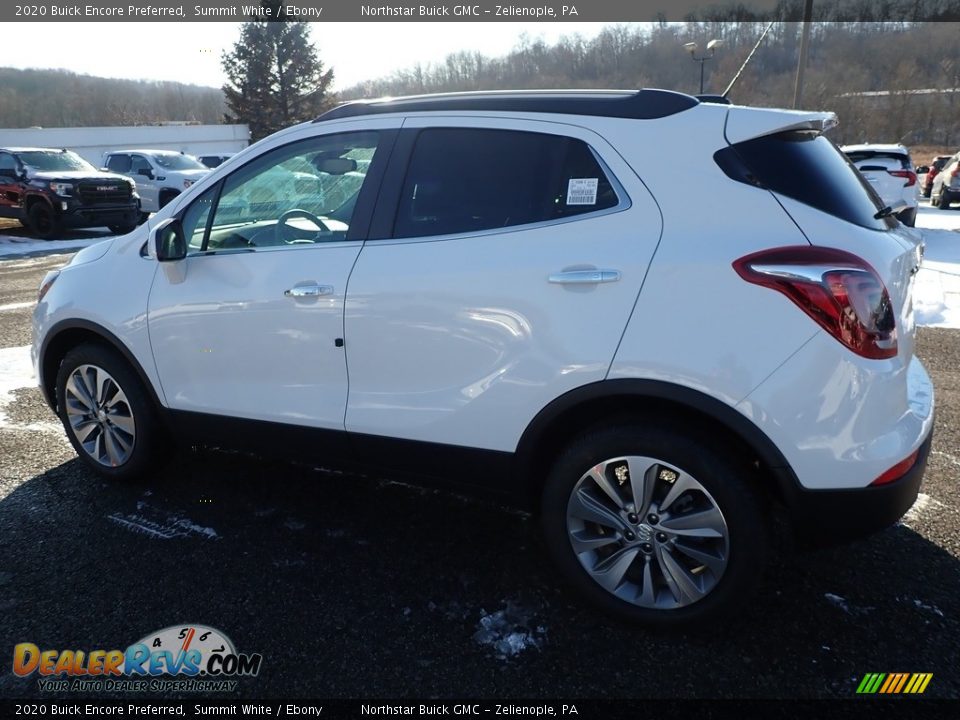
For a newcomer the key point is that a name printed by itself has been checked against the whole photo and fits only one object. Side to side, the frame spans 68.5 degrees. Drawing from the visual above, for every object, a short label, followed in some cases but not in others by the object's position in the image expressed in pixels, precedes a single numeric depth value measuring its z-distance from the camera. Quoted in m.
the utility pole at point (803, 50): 12.95
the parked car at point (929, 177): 25.80
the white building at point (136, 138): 39.28
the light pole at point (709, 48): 14.49
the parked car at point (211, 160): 24.98
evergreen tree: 44.97
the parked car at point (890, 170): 12.94
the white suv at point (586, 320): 2.18
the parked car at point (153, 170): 18.53
